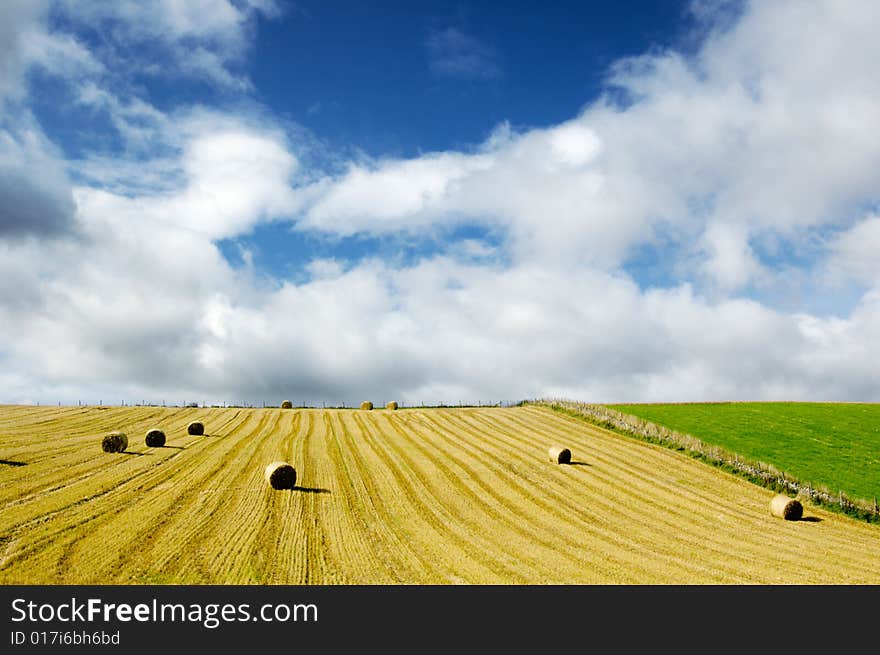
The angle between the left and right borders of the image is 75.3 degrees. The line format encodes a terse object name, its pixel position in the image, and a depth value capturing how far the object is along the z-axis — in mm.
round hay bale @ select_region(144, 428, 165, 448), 39312
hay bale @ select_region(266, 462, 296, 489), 29016
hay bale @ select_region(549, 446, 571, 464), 39688
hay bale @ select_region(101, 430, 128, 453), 36344
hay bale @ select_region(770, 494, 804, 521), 30828
